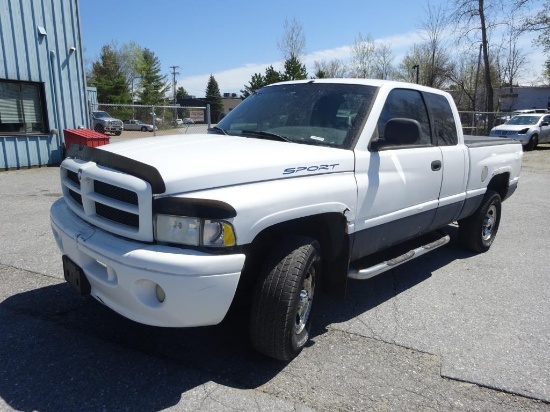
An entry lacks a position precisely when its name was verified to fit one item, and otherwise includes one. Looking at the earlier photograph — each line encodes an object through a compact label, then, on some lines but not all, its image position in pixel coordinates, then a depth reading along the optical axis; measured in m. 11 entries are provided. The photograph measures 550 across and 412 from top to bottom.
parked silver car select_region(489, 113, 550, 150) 20.30
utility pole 74.08
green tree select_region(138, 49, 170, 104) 64.69
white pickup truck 2.40
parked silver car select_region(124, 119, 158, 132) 36.56
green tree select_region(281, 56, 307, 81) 29.31
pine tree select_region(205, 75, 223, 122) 77.81
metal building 10.82
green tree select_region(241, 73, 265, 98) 35.97
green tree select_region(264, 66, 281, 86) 33.59
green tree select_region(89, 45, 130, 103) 51.94
